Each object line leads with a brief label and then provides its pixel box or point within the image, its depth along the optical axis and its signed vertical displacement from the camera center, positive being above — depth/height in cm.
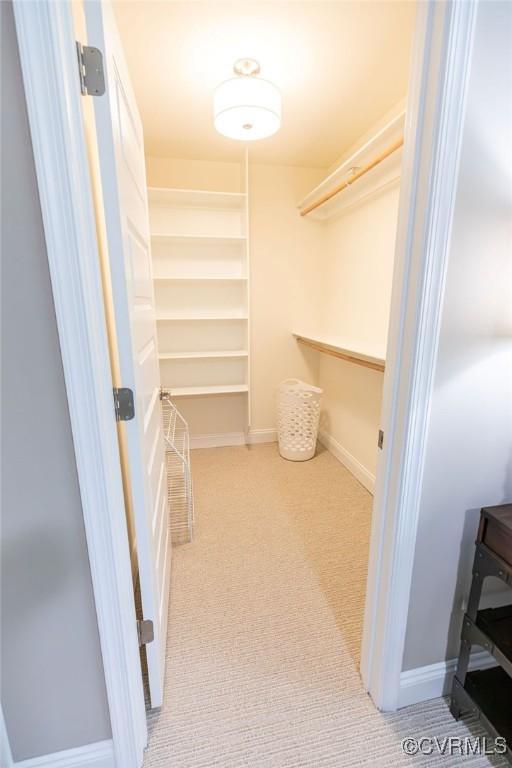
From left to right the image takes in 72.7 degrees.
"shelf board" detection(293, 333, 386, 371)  187 -33
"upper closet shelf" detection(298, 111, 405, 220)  186 +75
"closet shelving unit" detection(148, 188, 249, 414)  279 +8
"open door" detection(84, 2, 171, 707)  80 +0
